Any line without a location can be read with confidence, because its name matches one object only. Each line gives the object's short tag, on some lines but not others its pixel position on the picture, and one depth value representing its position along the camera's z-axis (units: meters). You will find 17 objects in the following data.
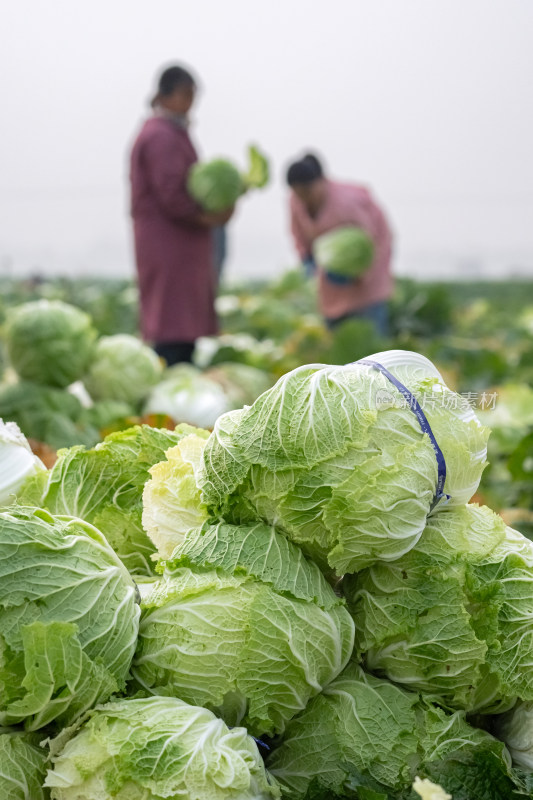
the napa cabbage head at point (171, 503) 2.01
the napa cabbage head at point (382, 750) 1.72
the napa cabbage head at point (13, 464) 2.22
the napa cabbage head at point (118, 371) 5.48
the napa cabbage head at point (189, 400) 5.59
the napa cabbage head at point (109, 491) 2.19
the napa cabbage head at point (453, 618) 1.80
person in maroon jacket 6.61
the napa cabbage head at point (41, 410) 4.75
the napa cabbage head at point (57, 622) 1.58
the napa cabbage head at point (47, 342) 5.17
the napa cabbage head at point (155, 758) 1.57
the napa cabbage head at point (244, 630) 1.71
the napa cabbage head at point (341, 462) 1.73
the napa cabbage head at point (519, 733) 1.90
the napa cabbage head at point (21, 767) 1.65
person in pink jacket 8.96
